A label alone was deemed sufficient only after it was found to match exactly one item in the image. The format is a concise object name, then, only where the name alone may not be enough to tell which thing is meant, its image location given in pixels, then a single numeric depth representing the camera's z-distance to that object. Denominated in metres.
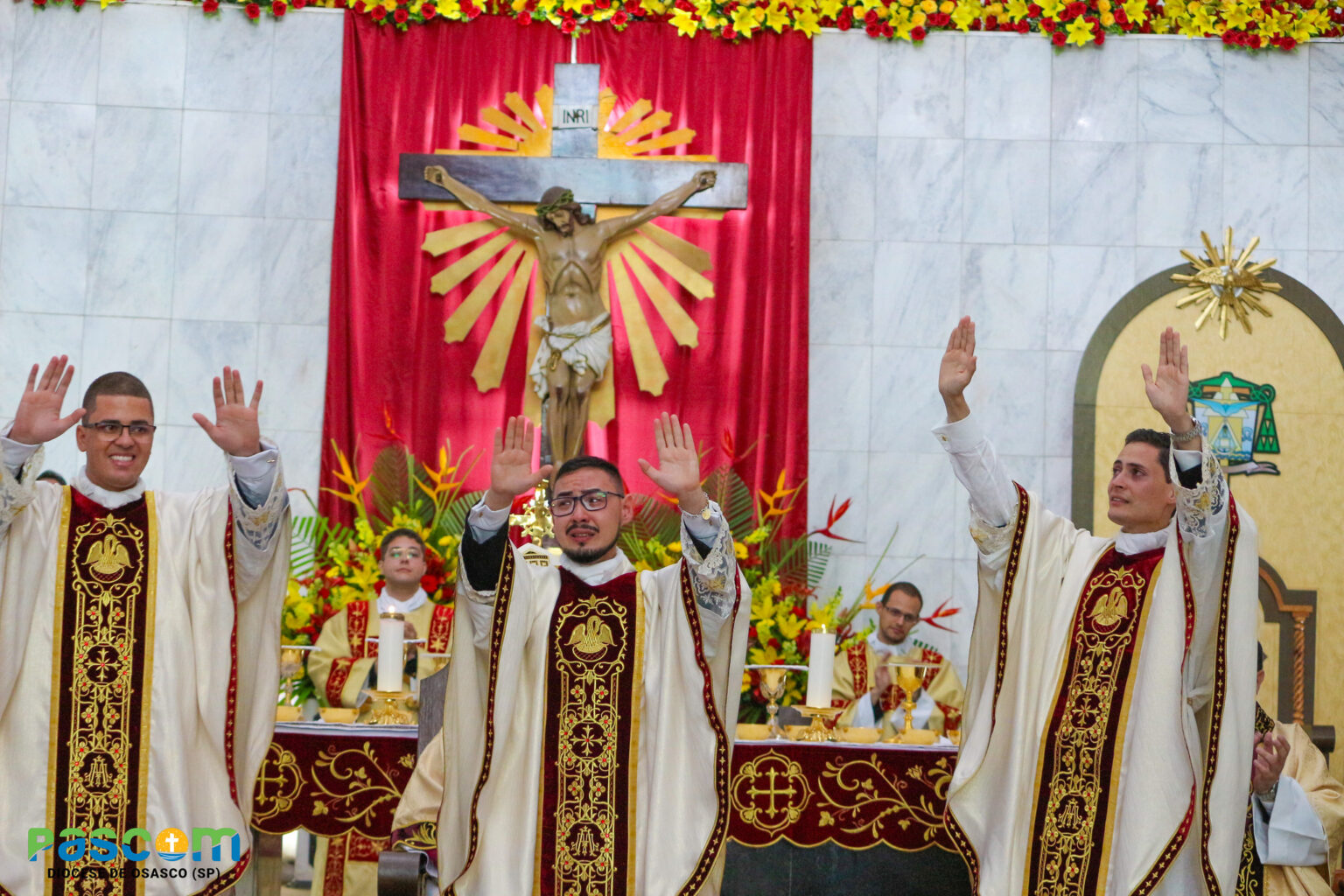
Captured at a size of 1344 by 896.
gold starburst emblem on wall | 8.60
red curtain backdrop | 8.62
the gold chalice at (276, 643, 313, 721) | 5.19
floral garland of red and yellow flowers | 8.73
